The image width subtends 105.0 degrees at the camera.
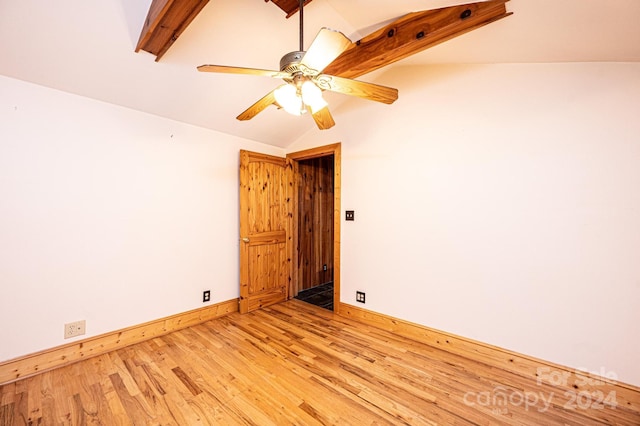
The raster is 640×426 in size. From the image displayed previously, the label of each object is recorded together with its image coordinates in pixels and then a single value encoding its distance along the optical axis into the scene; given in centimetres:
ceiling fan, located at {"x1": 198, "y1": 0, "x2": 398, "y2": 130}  118
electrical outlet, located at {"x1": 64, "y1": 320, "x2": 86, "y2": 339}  200
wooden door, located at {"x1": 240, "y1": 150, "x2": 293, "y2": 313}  309
